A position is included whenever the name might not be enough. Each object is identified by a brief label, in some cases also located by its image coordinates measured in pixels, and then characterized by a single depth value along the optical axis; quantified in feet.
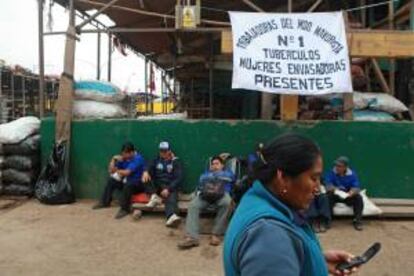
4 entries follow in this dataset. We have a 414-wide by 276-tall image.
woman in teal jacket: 6.61
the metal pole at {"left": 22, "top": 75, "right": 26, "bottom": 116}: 63.67
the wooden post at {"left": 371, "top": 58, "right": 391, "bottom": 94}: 38.03
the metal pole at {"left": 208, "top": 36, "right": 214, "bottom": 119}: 46.03
